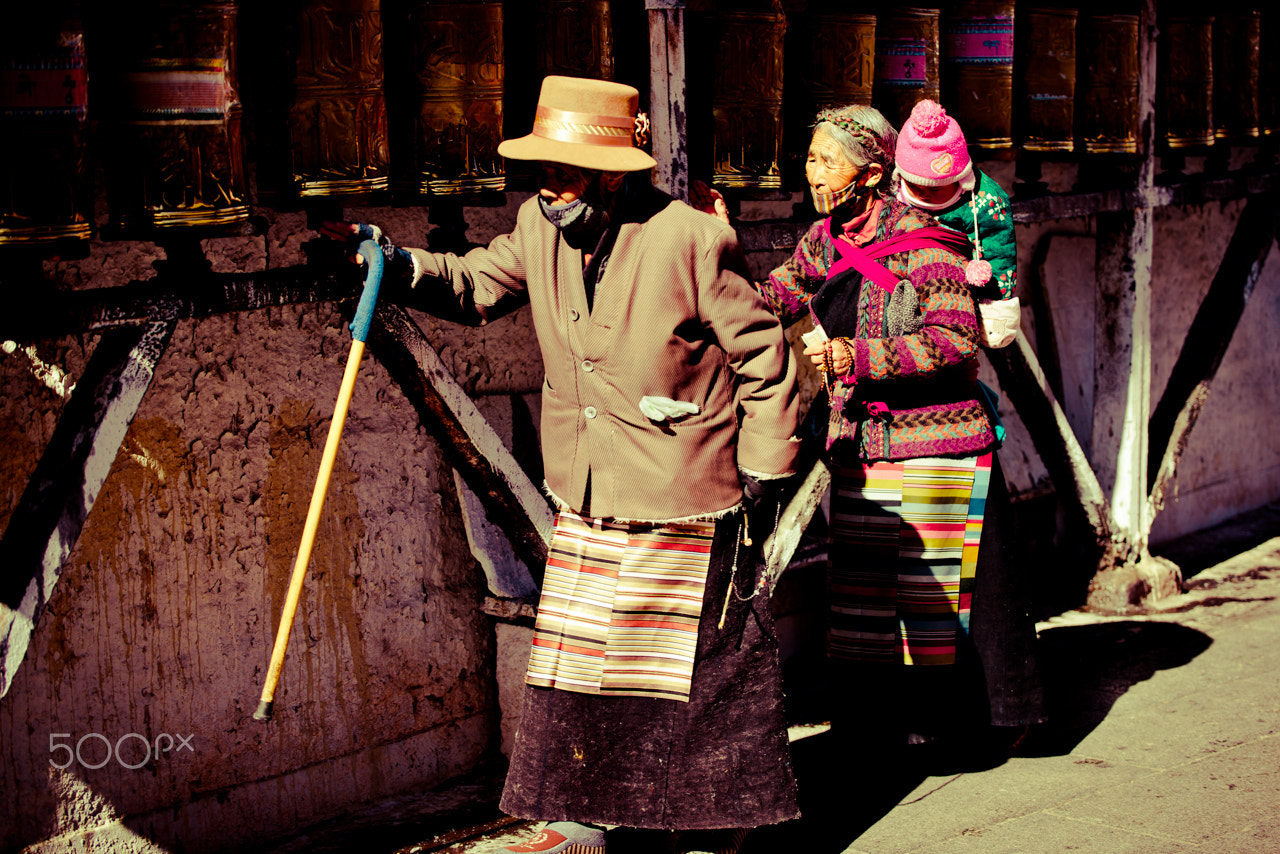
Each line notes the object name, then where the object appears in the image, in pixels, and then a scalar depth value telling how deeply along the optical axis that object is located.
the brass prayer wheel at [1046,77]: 4.81
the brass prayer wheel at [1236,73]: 5.83
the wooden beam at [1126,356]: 5.49
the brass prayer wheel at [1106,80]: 5.12
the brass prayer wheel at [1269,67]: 6.12
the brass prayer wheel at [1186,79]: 5.55
